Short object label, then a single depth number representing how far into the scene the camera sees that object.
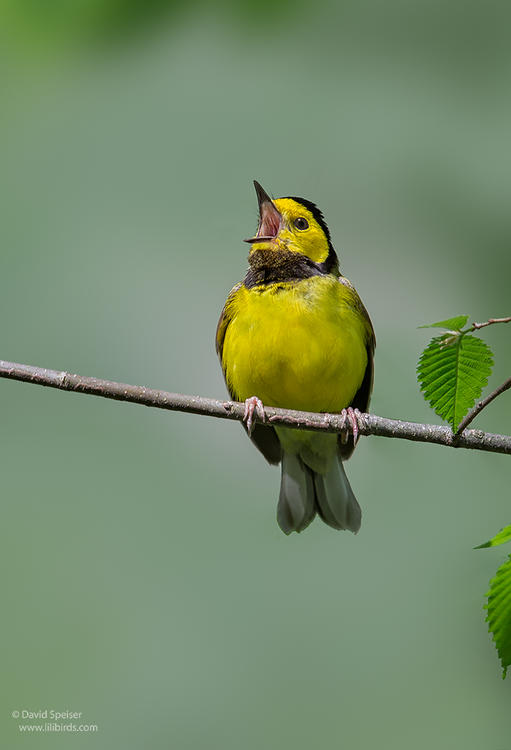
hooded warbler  6.47
